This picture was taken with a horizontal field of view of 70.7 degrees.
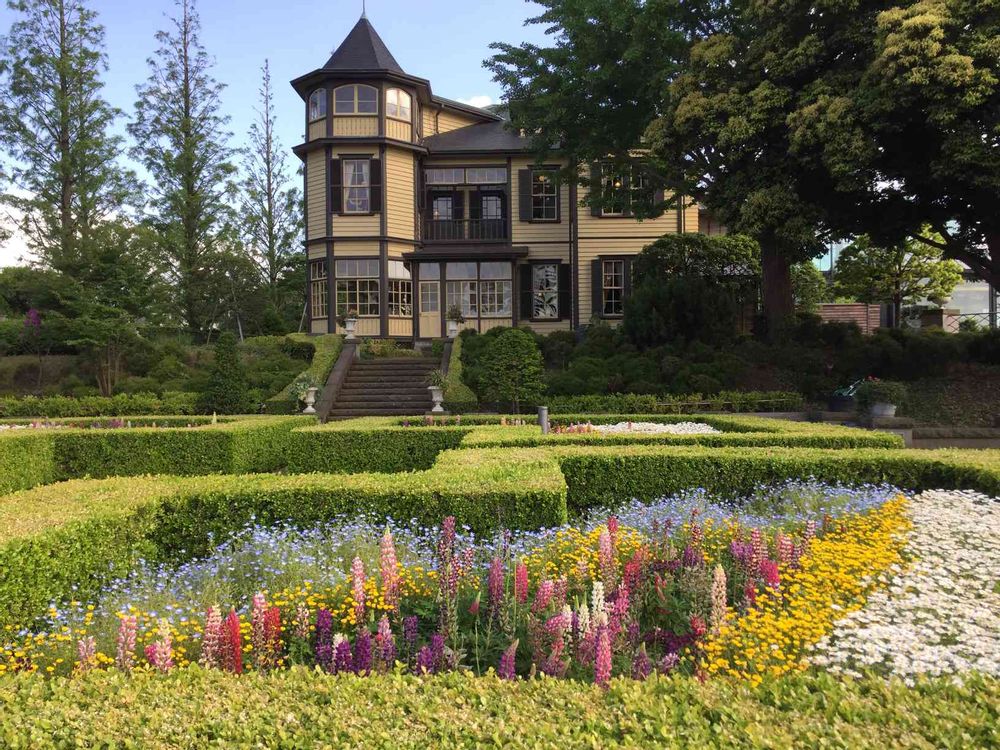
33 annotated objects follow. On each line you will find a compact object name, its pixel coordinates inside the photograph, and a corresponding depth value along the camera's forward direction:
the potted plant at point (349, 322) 21.59
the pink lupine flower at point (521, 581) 3.79
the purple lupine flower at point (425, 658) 3.06
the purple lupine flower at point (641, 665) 3.14
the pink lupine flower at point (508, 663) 3.02
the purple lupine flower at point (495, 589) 3.80
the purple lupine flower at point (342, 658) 3.13
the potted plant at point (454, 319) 22.25
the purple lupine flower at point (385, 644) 3.21
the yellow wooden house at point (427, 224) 24.72
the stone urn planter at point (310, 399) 17.26
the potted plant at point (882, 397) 13.43
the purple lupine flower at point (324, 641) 3.38
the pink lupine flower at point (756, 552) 4.36
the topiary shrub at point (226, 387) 16.81
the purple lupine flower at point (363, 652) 3.28
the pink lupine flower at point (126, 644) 3.22
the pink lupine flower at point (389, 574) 3.94
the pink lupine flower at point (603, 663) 2.87
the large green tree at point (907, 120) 12.34
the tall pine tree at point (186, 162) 29.33
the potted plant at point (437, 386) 16.84
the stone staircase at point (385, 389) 17.55
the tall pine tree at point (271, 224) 34.06
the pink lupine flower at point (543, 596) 3.62
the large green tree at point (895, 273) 28.08
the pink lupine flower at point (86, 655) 3.32
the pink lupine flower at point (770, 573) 4.14
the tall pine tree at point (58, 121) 25.88
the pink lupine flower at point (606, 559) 4.17
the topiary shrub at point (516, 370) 15.30
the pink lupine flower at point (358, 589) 3.70
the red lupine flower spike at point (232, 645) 3.23
